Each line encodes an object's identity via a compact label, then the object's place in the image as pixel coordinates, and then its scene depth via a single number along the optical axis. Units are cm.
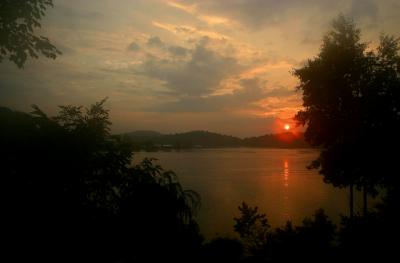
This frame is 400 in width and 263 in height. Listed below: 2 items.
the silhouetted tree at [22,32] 662
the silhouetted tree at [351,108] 2266
